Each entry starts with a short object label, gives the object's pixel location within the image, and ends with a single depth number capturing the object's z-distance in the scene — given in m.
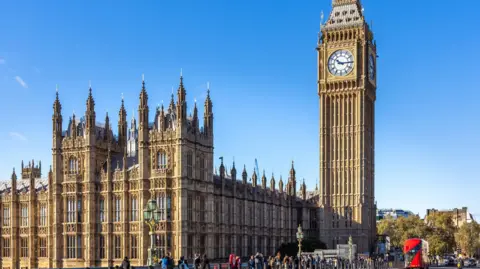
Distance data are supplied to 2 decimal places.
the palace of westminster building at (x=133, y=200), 79.38
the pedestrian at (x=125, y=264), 47.09
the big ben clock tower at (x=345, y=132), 114.12
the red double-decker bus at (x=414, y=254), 72.25
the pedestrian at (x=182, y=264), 51.41
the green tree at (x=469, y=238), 156.50
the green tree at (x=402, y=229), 154.75
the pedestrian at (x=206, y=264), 52.41
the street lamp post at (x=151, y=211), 43.93
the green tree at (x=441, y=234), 153.38
